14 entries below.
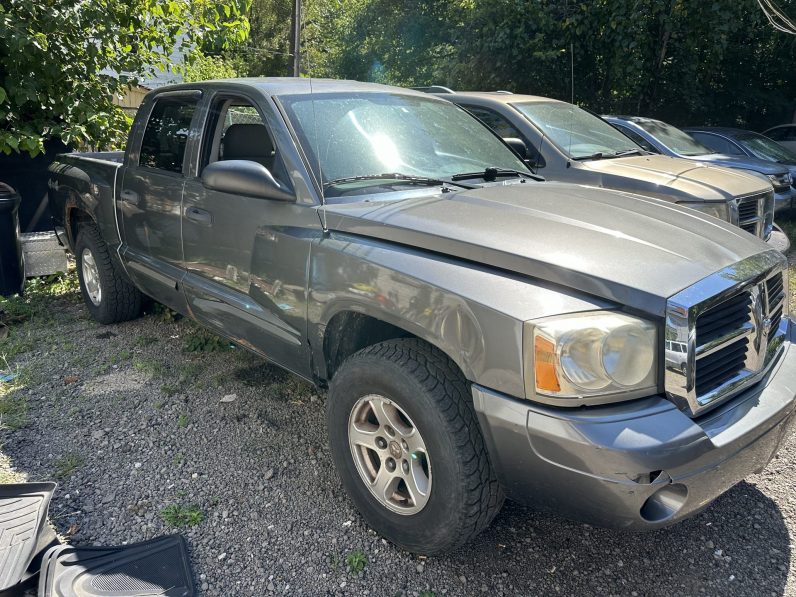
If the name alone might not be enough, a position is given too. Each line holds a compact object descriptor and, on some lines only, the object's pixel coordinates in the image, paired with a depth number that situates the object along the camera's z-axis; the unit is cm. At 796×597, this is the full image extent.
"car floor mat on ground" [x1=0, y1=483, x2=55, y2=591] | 240
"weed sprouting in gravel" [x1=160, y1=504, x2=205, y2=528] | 281
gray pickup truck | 204
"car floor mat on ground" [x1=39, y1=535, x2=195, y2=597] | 235
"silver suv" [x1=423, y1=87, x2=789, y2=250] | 527
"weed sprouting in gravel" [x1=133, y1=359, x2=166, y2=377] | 433
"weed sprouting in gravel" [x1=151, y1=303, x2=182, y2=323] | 530
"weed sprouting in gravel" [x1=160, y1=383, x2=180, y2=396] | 402
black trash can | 556
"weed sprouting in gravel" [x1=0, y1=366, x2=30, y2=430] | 366
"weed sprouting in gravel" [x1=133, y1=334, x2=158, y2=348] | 480
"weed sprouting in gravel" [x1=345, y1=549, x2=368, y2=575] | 253
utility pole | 1501
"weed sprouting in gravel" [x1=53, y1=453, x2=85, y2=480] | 318
